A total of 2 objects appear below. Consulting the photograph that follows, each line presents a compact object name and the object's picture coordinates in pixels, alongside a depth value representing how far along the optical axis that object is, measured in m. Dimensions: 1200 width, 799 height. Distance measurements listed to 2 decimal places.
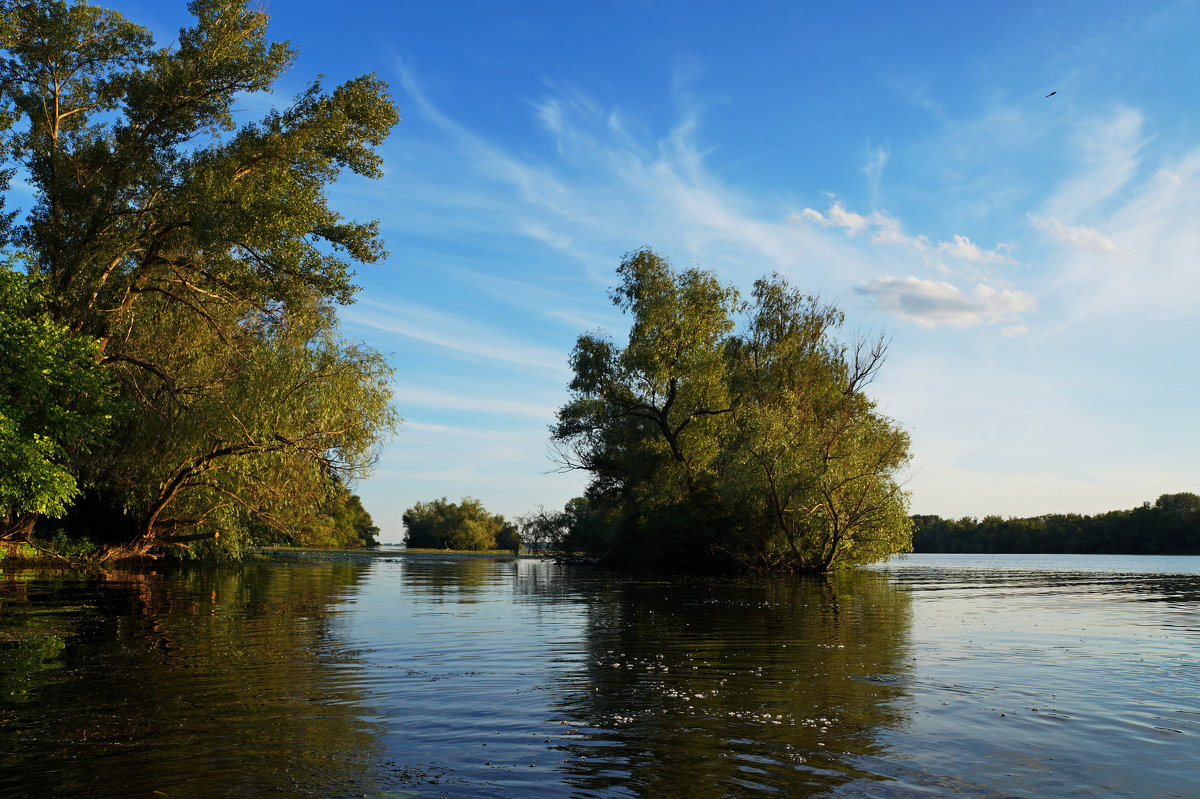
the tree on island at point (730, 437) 40.88
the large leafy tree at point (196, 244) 28.31
